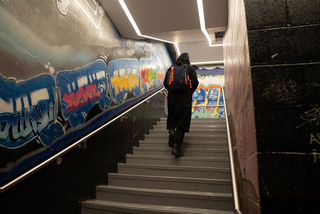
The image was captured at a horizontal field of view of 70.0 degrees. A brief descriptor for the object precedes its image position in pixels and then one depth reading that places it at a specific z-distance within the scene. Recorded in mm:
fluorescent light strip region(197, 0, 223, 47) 3489
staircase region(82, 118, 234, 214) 2422
